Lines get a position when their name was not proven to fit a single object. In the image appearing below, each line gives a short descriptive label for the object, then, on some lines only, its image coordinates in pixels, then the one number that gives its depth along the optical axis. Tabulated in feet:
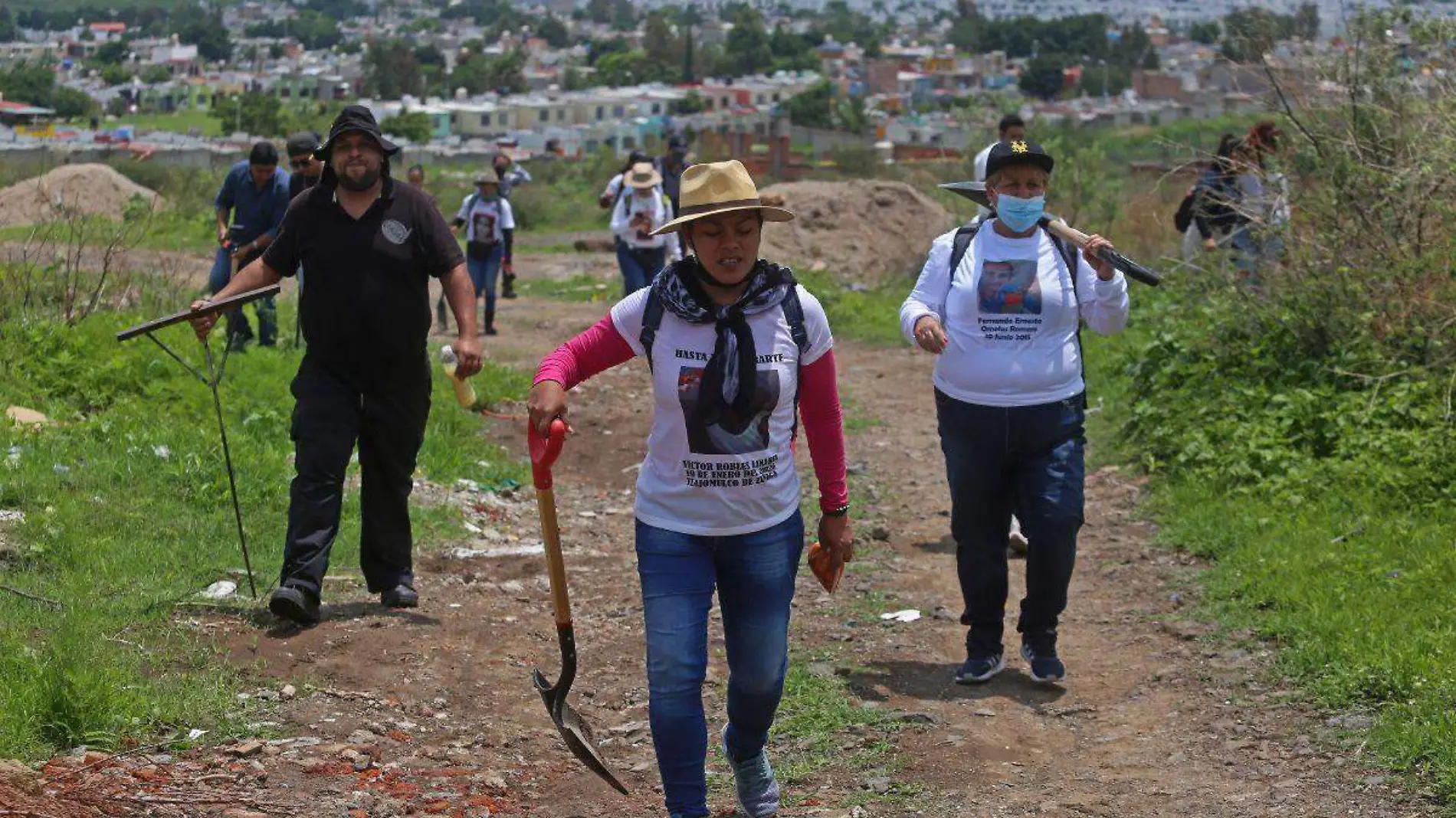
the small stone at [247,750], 18.02
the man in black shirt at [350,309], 22.30
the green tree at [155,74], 374.63
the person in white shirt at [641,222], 50.14
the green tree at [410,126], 279.28
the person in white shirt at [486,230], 54.03
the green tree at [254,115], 209.56
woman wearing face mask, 21.50
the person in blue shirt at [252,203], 39.34
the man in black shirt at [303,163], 36.86
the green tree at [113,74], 347.77
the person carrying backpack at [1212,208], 38.29
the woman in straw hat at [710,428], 15.70
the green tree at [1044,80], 549.95
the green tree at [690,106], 448.24
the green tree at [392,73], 451.53
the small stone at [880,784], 18.69
